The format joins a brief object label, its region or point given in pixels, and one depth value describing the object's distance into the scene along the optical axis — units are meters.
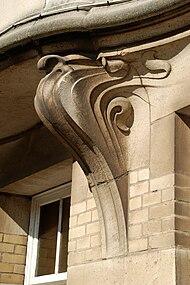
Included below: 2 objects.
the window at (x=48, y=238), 5.37
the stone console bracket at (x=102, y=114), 3.82
